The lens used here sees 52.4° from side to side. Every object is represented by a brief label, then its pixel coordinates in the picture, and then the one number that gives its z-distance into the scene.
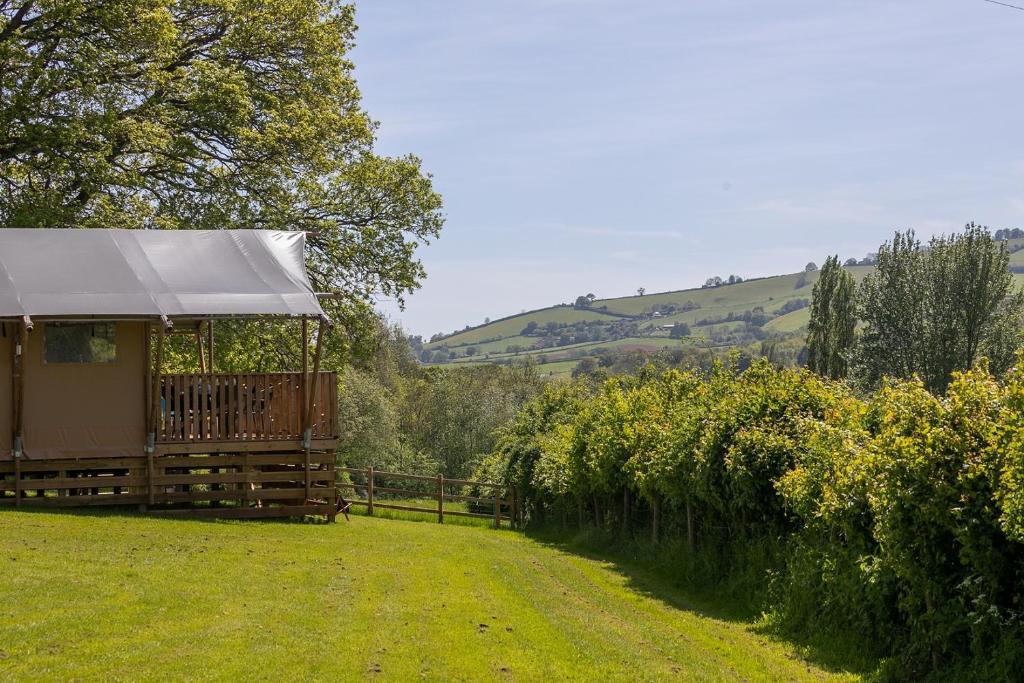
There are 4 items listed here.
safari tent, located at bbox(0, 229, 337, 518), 18.98
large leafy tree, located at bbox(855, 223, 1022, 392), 51.81
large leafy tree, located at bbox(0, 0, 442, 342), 24.05
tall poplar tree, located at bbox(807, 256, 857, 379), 64.25
